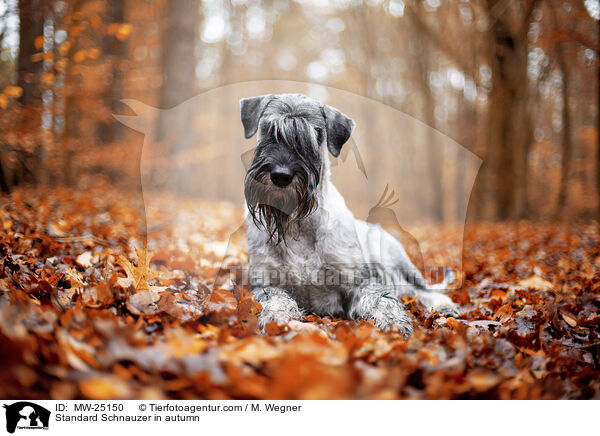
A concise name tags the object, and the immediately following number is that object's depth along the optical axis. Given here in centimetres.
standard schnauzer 248
